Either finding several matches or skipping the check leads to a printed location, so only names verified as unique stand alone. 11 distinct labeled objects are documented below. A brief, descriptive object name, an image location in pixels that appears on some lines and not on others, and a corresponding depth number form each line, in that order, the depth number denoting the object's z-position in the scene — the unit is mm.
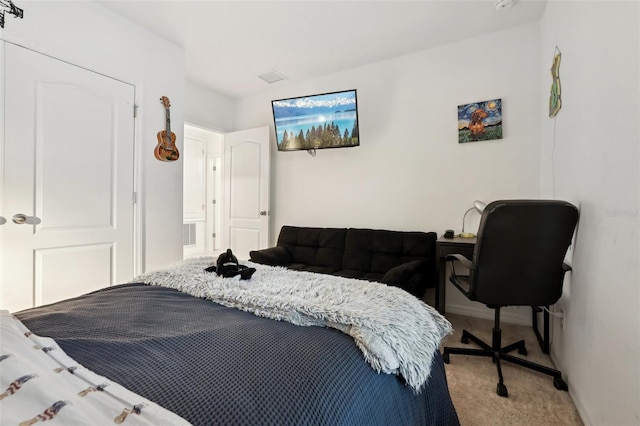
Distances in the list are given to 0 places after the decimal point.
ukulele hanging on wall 2779
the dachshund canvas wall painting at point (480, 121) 2721
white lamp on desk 2584
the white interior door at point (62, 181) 1973
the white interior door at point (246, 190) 3873
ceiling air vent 3557
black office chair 1596
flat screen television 3094
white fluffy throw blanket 888
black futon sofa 2672
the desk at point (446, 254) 2371
